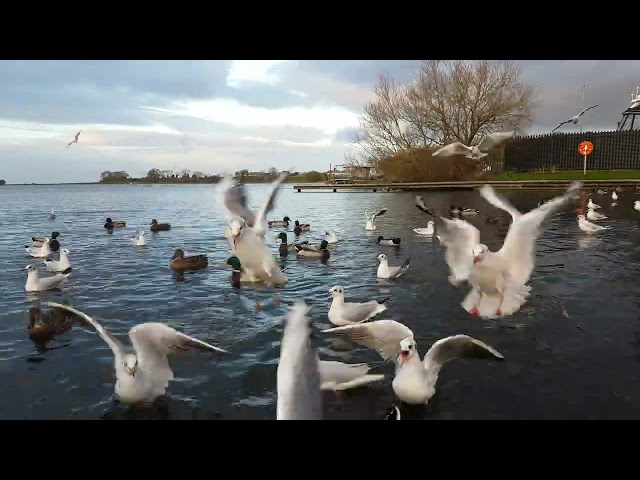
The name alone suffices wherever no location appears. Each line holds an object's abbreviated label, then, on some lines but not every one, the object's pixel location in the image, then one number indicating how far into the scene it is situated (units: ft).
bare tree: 128.67
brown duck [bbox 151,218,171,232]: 68.59
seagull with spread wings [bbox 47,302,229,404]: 16.72
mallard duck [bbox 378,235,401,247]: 51.77
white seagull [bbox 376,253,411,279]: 36.86
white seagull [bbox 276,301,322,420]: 8.85
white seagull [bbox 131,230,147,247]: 54.19
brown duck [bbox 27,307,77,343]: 24.84
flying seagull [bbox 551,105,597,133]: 42.83
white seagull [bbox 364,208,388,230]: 65.41
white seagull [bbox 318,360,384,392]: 17.89
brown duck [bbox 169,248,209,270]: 41.50
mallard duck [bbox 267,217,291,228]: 72.37
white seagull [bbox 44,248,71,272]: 40.70
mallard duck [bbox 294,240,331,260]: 46.01
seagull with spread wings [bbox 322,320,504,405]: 16.92
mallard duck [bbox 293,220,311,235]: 63.42
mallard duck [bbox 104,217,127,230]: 71.82
